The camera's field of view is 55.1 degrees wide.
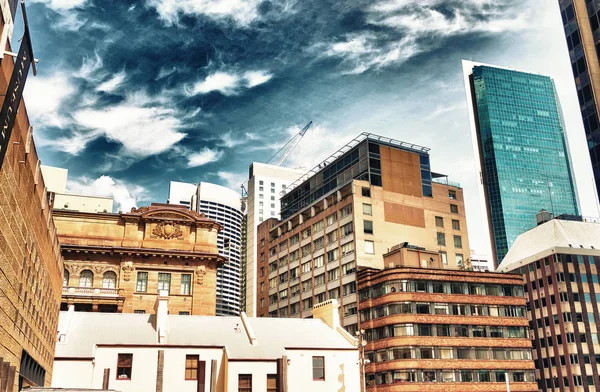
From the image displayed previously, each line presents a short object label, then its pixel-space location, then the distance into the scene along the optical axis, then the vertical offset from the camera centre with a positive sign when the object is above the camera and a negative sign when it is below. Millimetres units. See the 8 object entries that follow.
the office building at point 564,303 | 105000 +15885
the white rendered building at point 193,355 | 46719 +3627
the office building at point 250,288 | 165250 +34023
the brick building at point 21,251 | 18641 +5891
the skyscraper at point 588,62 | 60938 +34175
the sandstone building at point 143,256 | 65500 +16221
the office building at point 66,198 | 74562 +25679
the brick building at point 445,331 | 75750 +8187
